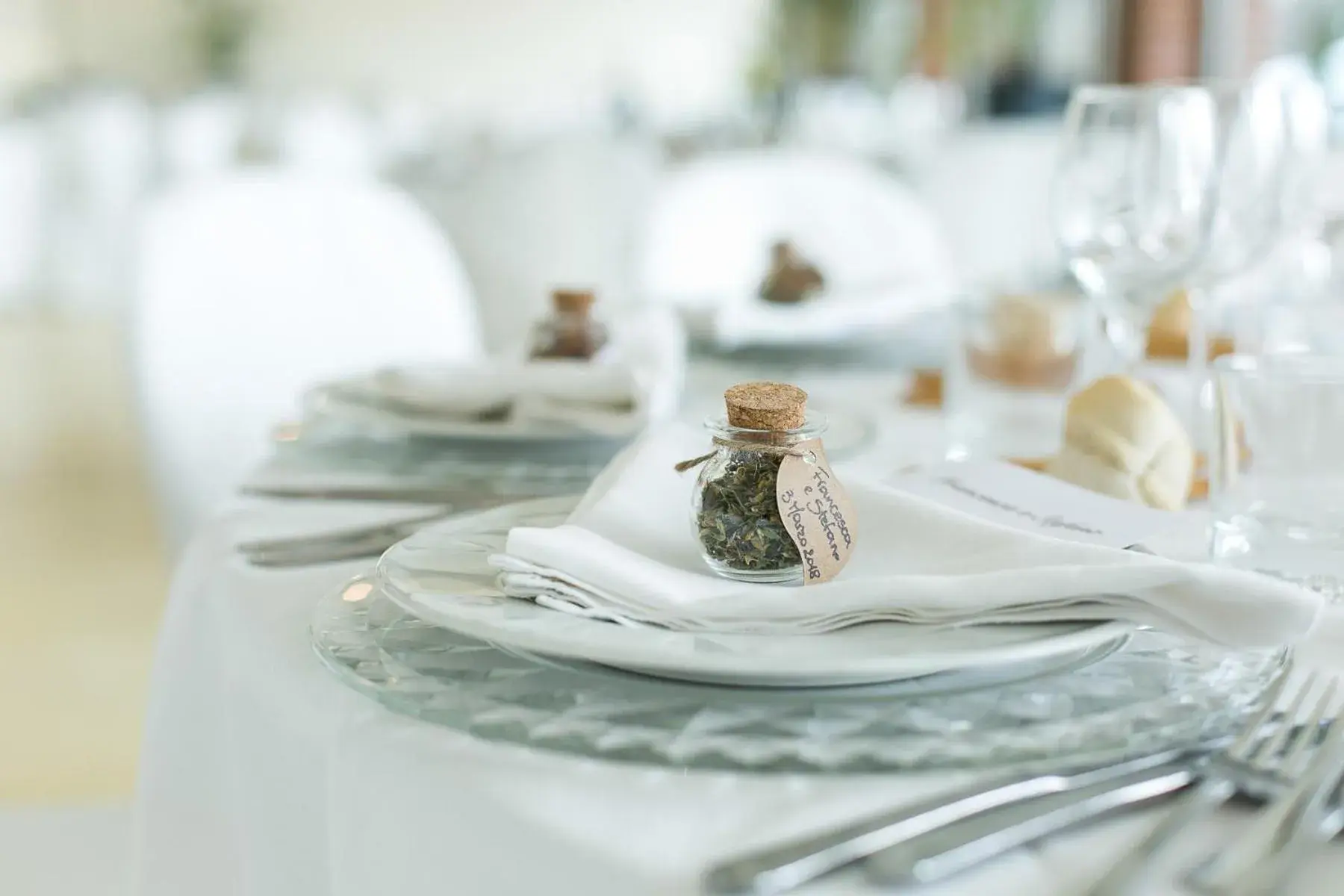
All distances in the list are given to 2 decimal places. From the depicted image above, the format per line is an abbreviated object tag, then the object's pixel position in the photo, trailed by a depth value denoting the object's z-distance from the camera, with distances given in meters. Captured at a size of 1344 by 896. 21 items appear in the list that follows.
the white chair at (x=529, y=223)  2.85
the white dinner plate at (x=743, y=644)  0.43
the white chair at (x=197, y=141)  4.42
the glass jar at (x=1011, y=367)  0.94
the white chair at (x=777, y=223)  2.04
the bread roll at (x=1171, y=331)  1.01
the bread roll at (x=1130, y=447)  0.69
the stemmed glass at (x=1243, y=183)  0.85
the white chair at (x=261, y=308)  1.33
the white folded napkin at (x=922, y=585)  0.45
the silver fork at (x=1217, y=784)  0.34
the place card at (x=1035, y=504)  0.59
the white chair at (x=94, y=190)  4.33
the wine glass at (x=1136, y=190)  0.86
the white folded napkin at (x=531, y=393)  0.88
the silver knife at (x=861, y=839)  0.34
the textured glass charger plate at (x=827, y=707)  0.41
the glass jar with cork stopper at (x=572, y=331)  1.00
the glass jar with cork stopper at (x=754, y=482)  0.54
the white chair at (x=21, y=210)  4.22
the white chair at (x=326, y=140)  4.46
